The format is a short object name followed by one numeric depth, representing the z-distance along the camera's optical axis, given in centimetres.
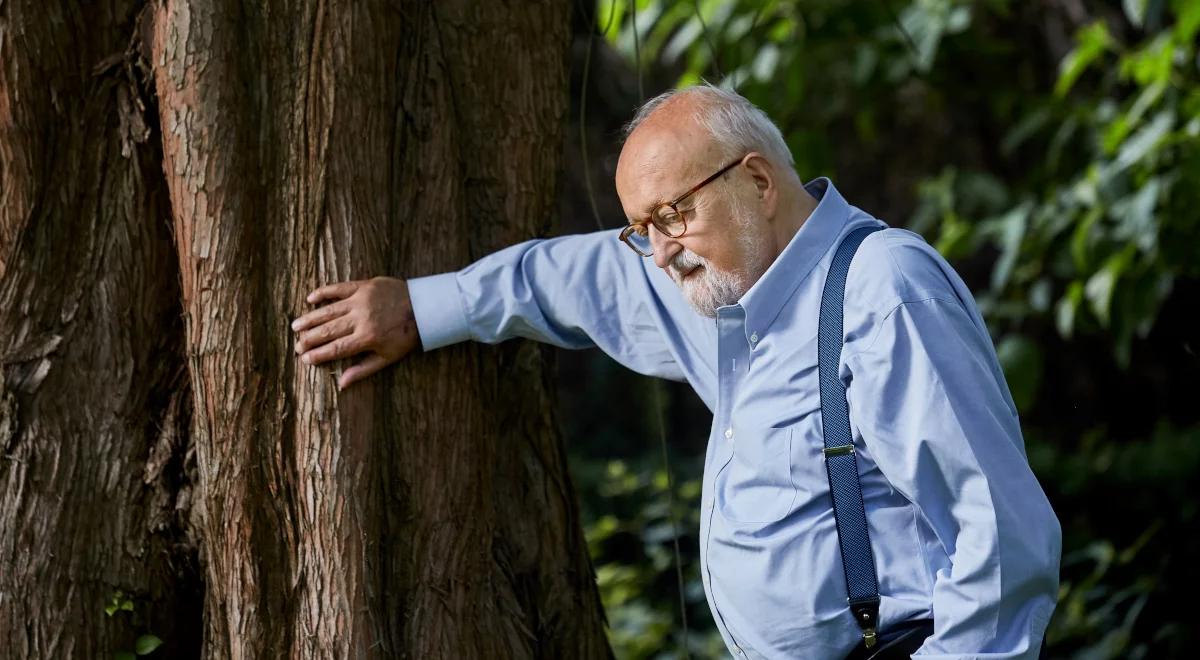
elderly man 374
